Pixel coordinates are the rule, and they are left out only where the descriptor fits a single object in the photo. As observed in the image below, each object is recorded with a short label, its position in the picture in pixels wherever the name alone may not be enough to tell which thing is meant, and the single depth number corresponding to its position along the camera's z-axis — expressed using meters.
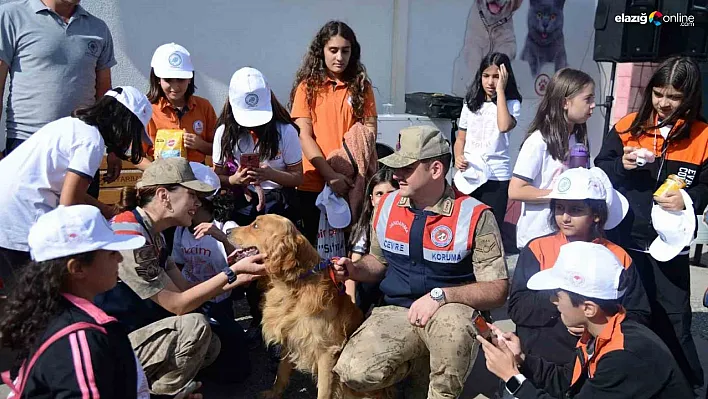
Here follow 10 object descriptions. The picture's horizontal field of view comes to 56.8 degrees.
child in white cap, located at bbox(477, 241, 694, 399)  2.42
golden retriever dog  3.48
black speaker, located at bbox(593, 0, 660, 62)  7.45
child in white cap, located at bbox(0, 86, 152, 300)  3.16
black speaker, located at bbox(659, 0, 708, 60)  7.38
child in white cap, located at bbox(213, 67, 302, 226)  4.20
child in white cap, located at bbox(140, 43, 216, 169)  4.35
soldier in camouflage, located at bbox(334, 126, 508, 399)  3.33
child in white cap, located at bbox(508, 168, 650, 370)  3.33
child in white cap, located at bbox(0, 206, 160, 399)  2.09
